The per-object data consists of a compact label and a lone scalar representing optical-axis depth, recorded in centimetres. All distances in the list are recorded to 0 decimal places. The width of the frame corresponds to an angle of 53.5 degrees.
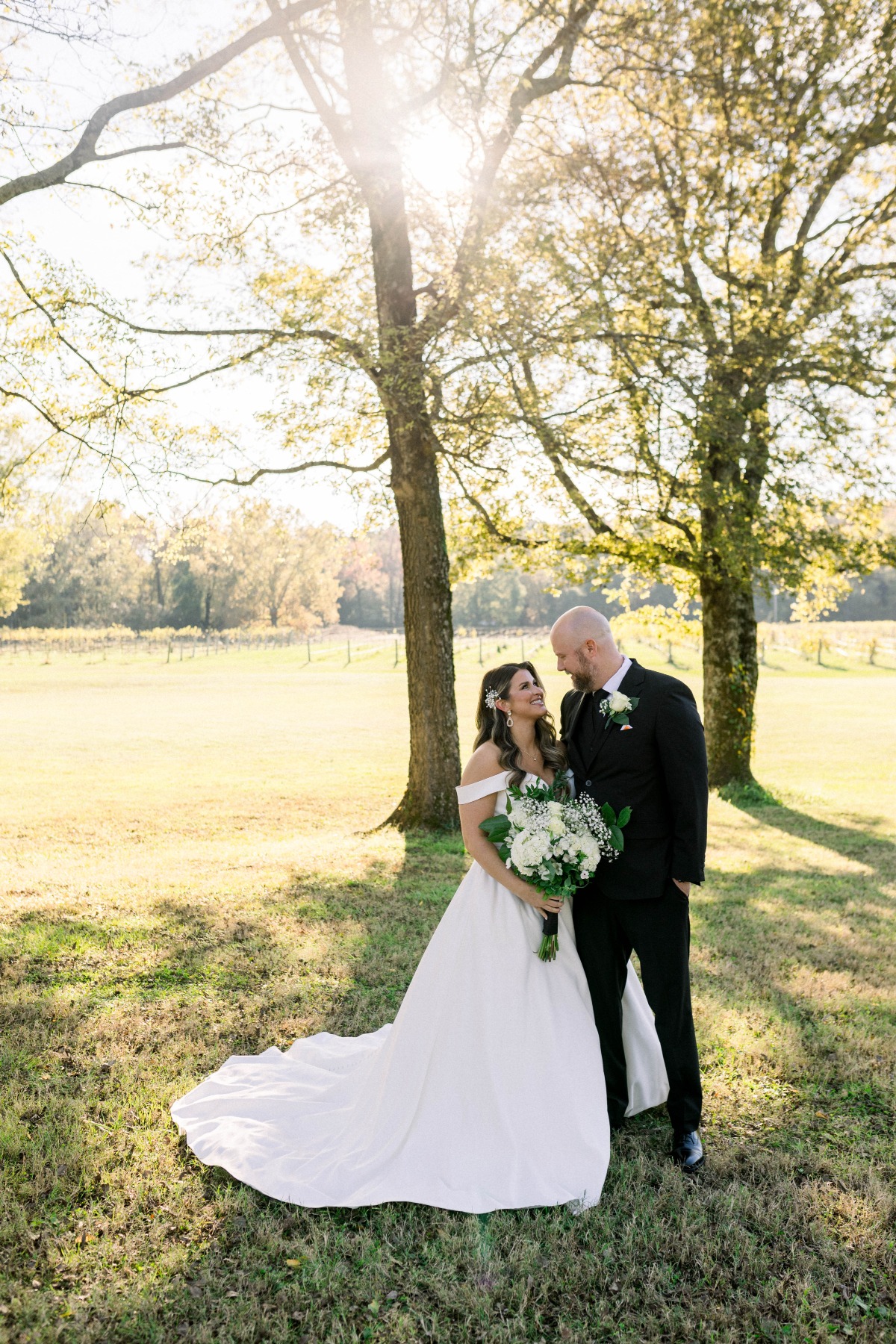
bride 391
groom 405
